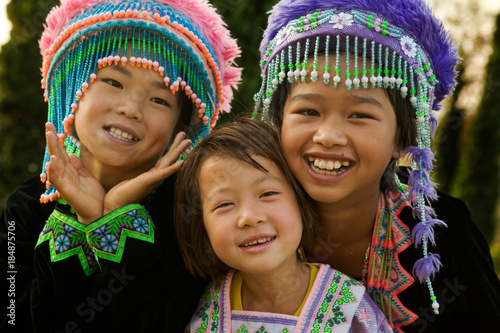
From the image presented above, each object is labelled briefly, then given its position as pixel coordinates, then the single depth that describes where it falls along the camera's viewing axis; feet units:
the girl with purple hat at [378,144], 4.13
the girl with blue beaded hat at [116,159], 4.19
